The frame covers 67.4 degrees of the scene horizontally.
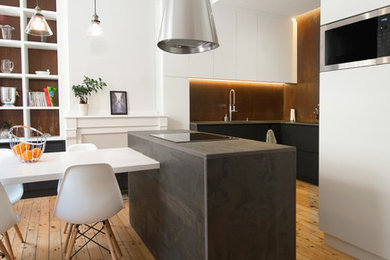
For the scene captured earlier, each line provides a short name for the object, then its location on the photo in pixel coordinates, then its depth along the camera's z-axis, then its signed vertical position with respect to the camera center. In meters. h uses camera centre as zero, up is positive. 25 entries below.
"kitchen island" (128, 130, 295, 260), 1.50 -0.45
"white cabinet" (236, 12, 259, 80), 4.92 +1.22
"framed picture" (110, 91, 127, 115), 4.28 +0.24
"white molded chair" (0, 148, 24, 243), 2.29 -0.59
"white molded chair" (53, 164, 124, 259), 1.81 -0.49
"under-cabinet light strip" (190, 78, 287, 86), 5.04 +0.66
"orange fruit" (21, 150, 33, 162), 2.08 -0.27
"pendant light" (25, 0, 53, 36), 2.70 +0.88
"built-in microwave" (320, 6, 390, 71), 2.04 +0.58
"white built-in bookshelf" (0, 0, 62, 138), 3.85 +0.77
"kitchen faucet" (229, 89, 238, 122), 5.25 +0.28
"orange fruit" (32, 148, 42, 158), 2.12 -0.24
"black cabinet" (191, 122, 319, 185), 4.32 -0.27
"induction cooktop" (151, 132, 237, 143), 2.02 -0.15
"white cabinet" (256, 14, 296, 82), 5.15 +1.24
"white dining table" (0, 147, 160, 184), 1.73 -0.32
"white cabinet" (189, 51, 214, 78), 4.54 +0.84
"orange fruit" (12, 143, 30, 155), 2.10 -0.21
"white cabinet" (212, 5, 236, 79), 4.71 +1.22
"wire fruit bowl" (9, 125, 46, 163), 2.09 -0.24
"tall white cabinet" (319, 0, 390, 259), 2.04 -0.29
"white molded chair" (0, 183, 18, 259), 1.69 -0.56
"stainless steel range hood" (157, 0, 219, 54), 2.24 +0.74
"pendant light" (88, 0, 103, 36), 3.28 +1.04
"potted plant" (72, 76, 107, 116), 3.99 +0.40
